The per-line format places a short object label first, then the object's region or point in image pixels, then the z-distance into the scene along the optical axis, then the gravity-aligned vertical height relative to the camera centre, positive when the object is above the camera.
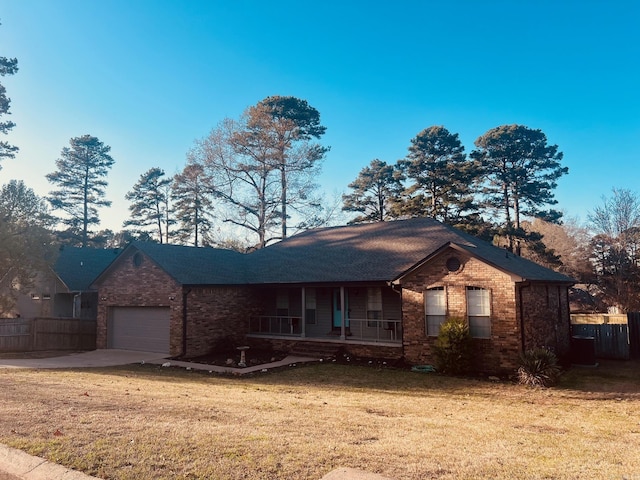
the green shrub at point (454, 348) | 13.07 -1.94
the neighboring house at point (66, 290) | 26.42 -0.07
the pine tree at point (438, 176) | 35.69 +8.92
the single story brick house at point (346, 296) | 13.50 -0.43
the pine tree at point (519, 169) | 35.78 +9.47
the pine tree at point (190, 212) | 39.97 +7.81
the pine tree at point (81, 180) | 48.20 +12.22
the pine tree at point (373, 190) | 41.47 +9.04
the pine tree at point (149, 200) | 48.53 +9.82
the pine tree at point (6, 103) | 24.88 +11.07
